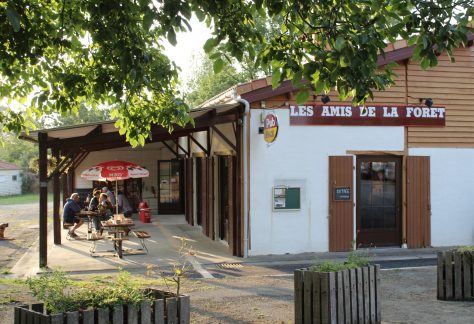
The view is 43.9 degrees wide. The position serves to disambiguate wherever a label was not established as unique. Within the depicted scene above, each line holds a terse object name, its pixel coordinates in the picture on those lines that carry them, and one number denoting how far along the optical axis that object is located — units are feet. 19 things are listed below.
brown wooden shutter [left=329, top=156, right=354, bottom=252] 45.80
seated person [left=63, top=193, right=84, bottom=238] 55.72
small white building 183.52
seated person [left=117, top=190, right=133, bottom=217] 67.31
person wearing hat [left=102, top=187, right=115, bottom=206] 65.74
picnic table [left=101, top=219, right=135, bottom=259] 43.55
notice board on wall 44.73
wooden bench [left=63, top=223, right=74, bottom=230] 55.74
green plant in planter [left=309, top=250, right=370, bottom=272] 23.27
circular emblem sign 41.50
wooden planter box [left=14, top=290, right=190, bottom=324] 16.98
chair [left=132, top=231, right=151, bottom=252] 44.41
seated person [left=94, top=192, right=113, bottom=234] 57.26
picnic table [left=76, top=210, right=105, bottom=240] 54.68
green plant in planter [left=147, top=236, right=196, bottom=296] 35.54
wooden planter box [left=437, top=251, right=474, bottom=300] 28.32
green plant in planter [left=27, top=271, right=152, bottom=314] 17.49
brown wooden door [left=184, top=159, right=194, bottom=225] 67.05
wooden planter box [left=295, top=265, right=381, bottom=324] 22.45
